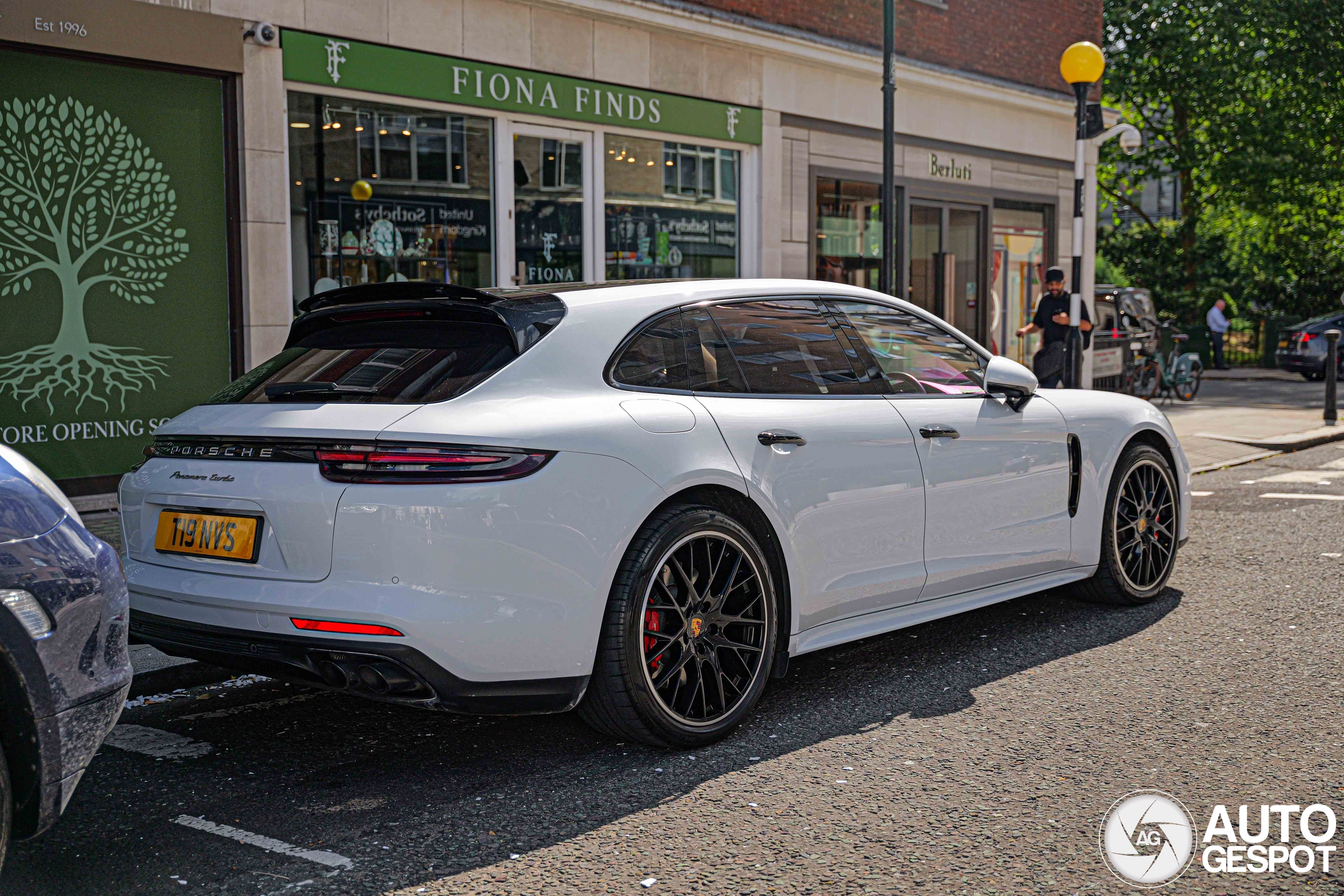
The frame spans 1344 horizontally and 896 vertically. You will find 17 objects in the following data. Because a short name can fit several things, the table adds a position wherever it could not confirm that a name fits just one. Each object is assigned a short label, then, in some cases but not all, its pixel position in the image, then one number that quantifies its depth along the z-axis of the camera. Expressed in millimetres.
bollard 16500
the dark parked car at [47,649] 2820
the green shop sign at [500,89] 10320
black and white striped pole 12938
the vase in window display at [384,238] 10898
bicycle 21797
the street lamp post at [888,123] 10859
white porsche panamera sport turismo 3752
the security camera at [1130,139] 16062
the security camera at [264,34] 9758
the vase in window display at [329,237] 10562
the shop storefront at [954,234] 15711
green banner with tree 8867
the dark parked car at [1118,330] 20406
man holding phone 14547
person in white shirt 32344
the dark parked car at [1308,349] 28062
